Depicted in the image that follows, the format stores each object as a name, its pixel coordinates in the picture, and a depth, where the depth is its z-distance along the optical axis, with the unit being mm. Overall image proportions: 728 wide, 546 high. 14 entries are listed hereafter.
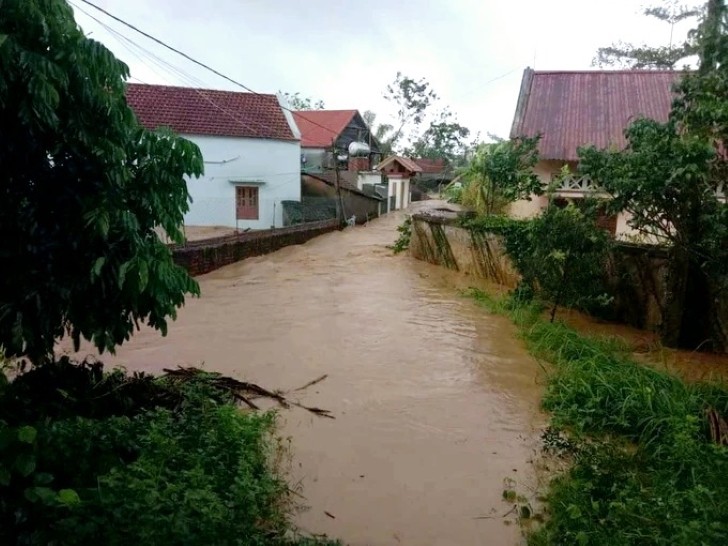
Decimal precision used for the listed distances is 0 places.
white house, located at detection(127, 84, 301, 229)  21938
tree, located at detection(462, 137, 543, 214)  11727
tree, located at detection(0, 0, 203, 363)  3129
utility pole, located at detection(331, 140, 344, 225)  22195
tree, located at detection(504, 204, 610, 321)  8188
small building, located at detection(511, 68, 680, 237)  12219
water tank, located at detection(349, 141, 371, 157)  28781
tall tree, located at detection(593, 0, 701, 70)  15539
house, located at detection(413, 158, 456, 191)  44375
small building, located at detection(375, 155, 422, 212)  32531
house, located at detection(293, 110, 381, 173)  29672
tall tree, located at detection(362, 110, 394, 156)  42062
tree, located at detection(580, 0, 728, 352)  6586
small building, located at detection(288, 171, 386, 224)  23312
